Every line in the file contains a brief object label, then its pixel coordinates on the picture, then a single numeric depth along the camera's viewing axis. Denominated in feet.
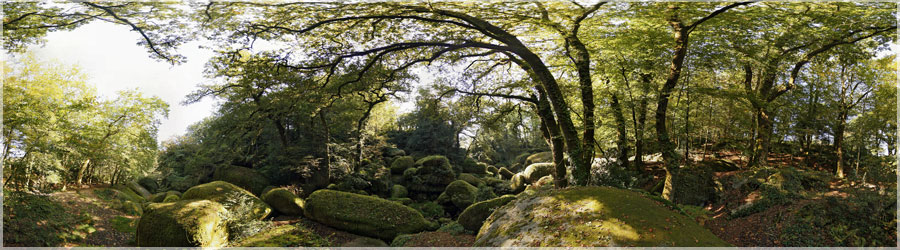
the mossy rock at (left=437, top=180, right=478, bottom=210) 49.96
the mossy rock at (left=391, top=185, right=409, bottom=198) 58.15
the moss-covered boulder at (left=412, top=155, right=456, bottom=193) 59.52
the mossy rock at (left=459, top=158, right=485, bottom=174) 76.02
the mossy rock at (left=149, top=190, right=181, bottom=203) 51.39
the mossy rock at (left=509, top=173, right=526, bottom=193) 52.13
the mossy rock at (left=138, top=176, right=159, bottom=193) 67.97
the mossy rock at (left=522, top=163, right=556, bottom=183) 52.75
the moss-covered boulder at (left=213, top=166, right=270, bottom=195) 56.60
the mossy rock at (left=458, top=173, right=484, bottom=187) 63.42
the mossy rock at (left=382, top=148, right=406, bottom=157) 76.89
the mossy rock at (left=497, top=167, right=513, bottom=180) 70.59
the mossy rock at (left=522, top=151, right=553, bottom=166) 69.26
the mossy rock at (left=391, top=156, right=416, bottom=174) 68.28
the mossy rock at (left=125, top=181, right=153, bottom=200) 58.23
